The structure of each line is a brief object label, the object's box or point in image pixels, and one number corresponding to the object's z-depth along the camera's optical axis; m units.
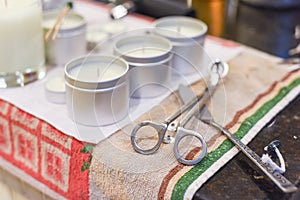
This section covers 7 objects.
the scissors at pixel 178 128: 0.47
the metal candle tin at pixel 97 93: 0.49
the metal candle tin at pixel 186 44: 0.60
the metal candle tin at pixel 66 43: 0.62
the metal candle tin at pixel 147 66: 0.54
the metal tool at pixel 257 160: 0.41
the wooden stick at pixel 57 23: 0.62
